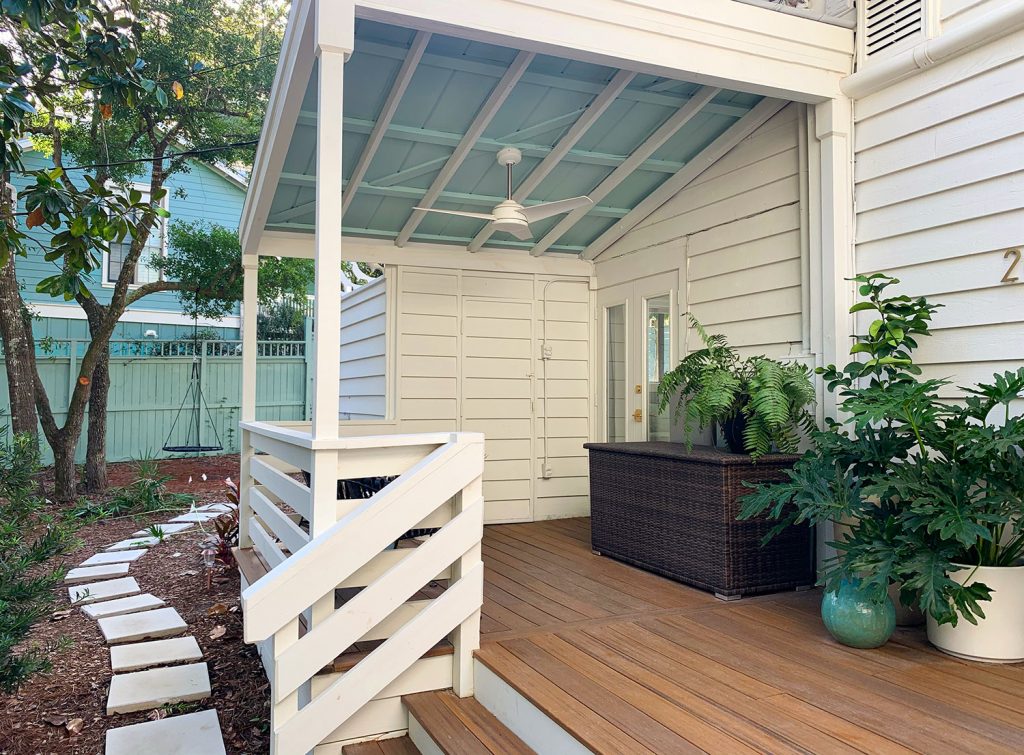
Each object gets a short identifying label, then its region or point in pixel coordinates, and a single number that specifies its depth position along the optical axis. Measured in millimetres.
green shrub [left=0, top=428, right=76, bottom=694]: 2576
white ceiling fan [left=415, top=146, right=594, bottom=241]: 4293
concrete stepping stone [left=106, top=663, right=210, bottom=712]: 3264
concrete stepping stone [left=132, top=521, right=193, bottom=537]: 6471
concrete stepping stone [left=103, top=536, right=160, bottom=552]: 6016
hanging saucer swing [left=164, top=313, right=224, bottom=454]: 9828
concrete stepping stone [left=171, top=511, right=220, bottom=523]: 6945
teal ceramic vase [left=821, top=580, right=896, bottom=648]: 2678
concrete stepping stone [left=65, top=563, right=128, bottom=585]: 5112
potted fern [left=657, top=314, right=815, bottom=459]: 3355
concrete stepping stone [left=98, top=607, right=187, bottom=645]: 4047
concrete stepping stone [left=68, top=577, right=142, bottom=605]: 4590
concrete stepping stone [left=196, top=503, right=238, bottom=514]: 7352
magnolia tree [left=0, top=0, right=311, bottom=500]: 7168
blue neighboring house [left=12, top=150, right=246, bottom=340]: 10727
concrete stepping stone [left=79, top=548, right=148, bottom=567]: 5566
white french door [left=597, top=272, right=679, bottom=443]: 4918
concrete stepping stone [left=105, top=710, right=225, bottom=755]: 2873
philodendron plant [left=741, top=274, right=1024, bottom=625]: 2398
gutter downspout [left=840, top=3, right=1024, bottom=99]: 2787
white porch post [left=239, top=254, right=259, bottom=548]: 4930
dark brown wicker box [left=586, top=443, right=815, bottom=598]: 3395
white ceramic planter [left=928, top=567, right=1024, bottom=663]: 2525
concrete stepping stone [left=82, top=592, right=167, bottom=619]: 4426
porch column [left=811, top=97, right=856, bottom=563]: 3479
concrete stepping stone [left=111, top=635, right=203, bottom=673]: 3702
